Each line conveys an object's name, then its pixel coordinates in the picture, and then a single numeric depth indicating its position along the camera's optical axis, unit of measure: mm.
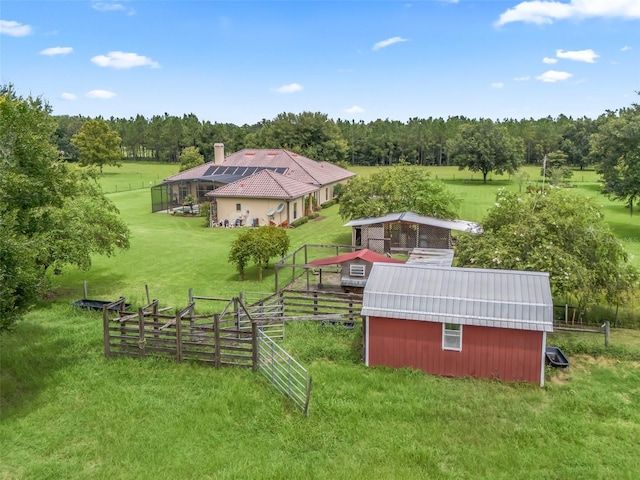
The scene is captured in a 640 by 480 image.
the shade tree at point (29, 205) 12516
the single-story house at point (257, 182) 39562
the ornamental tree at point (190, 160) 62375
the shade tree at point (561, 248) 17303
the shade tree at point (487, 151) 70062
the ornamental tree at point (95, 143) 81562
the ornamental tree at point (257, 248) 24125
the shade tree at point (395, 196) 29703
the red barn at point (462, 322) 13422
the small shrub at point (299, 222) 39850
